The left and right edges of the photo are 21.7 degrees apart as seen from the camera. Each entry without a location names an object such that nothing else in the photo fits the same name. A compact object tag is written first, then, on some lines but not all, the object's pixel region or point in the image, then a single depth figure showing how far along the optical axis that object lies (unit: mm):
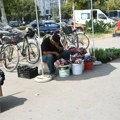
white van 30875
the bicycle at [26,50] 9914
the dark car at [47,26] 27203
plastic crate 8266
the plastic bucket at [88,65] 8758
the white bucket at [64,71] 8094
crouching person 8196
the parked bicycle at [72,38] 11735
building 78688
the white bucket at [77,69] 8234
